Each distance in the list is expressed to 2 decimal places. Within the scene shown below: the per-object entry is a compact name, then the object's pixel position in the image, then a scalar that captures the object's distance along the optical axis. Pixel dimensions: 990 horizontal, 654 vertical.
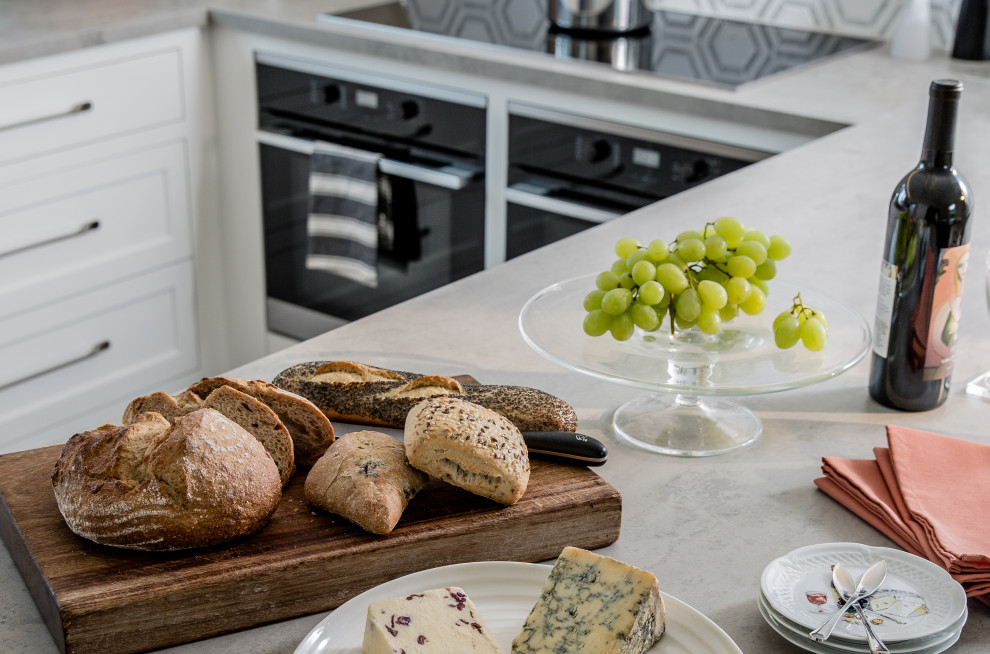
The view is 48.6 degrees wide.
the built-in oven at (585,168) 2.20
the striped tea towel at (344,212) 2.64
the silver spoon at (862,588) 0.75
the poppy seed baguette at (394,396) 0.97
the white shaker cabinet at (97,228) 2.48
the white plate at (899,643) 0.74
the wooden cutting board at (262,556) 0.74
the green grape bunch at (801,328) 1.00
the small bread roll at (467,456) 0.85
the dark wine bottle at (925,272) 0.98
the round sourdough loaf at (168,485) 0.77
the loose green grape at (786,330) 1.00
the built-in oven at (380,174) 2.53
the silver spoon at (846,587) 0.74
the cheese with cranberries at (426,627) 0.70
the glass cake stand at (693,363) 0.96
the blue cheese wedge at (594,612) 0.71
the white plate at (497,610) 0.74
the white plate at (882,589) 0.76
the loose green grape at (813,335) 1.00
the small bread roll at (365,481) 0.82
